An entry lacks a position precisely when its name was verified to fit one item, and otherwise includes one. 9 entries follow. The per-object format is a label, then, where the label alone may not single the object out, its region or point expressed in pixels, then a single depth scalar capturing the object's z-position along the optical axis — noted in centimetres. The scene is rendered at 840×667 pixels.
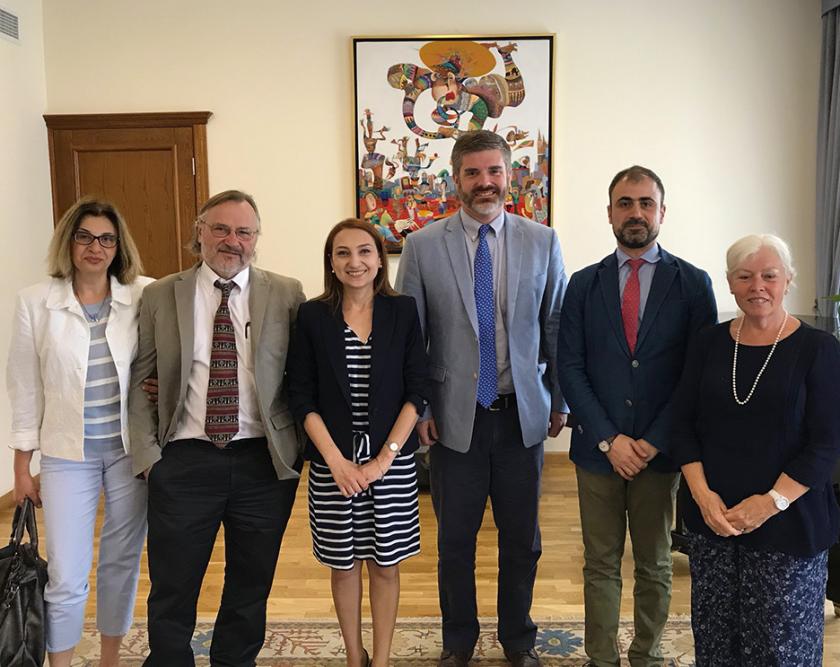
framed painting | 451
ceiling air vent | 416
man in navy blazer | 214
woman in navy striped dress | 209
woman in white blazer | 205
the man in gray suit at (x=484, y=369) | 229
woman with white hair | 176
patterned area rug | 254
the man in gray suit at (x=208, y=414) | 205
